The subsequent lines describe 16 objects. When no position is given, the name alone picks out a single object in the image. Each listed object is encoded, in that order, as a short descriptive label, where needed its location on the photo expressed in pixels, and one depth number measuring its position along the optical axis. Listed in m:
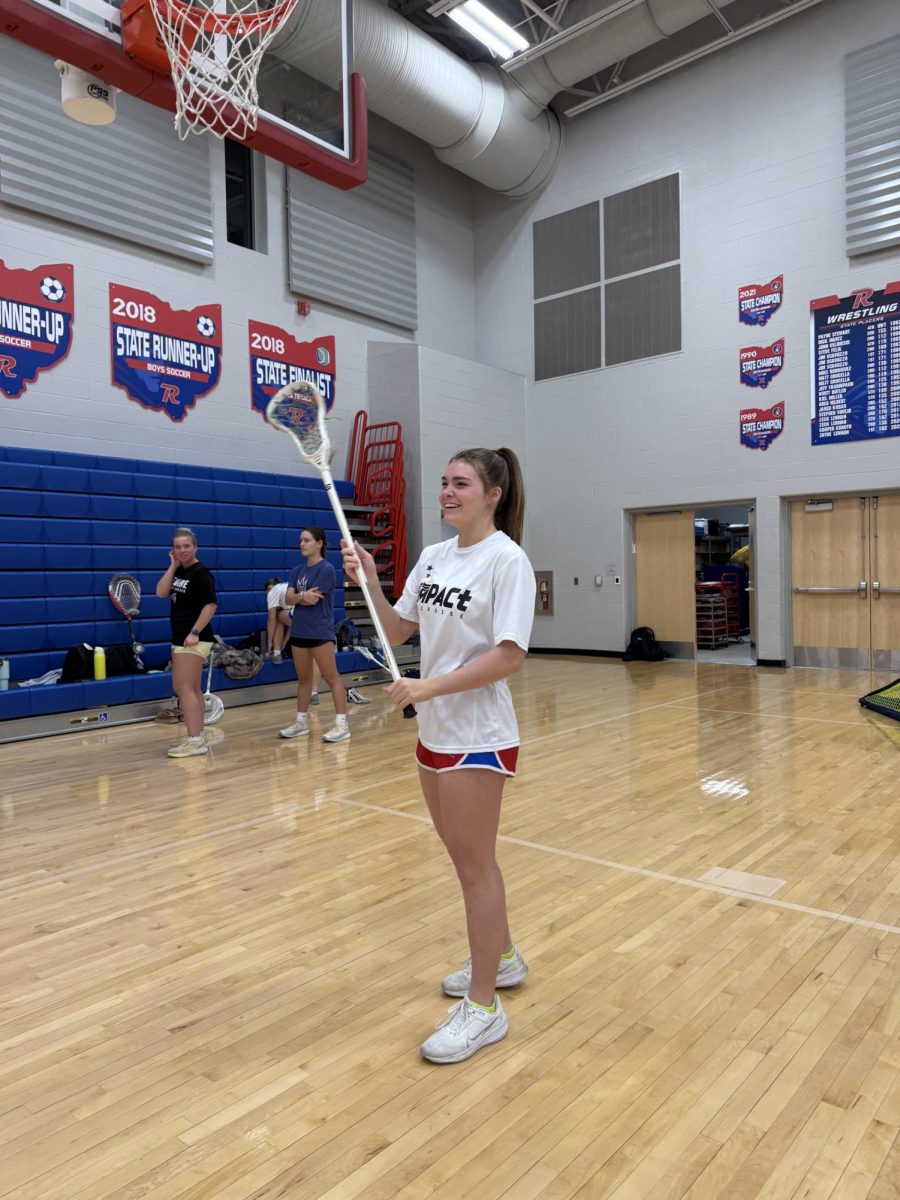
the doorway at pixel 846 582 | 10.27
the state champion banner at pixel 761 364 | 10.78
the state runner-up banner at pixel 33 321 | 8.04
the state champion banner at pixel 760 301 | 10.79
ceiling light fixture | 10.09
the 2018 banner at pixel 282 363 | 10.36
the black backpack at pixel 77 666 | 7.56
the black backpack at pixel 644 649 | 12.05
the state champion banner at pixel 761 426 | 10.80
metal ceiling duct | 10.03
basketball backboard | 4.57
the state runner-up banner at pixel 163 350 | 8.98
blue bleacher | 7.52
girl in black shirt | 5.71
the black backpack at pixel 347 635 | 9.66
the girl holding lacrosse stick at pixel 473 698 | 2.12
